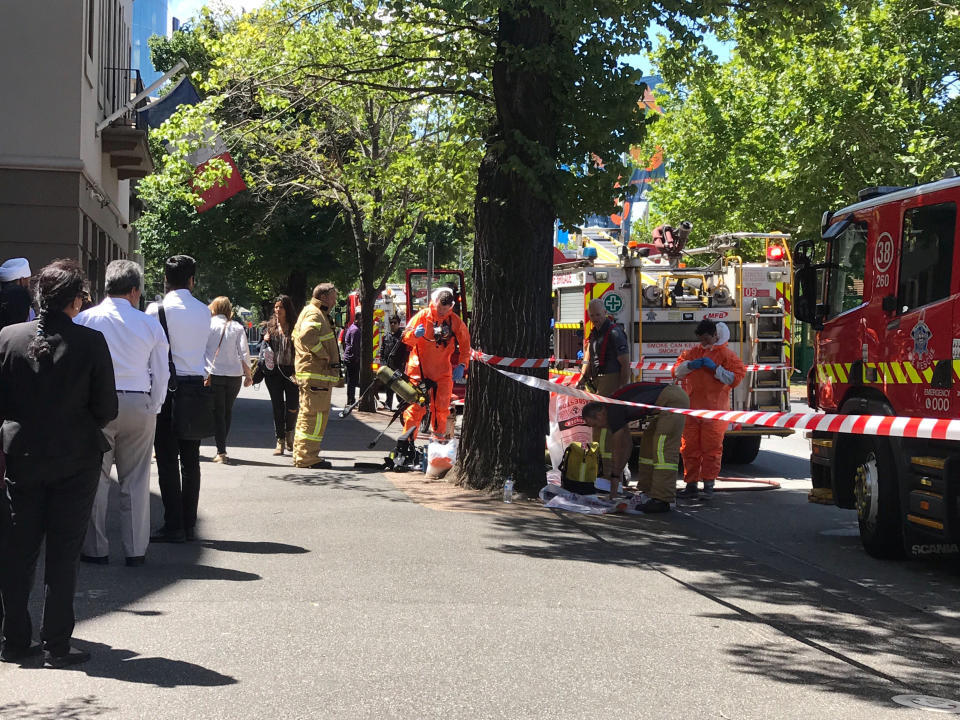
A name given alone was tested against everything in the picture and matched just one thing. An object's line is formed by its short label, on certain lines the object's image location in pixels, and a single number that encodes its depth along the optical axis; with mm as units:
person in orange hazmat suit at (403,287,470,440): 13766
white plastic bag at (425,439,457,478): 12938
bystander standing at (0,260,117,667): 5684
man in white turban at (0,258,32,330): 8898
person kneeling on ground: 10984
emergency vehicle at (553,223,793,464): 14711
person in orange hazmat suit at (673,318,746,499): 12461
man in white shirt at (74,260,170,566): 7641
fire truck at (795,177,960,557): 8320
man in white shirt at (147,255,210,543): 8828
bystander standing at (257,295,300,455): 14555
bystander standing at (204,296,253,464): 13391
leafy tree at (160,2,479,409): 13867
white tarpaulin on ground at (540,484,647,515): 11172
